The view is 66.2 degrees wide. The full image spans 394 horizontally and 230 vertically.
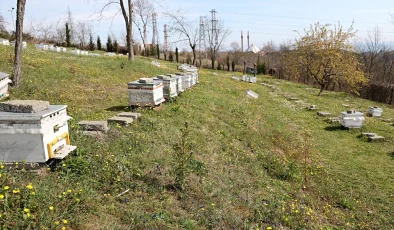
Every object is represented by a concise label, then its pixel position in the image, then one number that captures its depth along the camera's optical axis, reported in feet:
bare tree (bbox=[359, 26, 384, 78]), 121.29
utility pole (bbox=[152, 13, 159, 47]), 209.34
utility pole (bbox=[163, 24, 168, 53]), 238.70
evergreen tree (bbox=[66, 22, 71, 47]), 150.00
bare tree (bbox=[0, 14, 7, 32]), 134.24
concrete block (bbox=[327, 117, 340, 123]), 48.25
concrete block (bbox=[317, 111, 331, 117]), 53.78
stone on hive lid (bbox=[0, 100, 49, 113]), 15.23
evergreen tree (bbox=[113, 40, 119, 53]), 162.81
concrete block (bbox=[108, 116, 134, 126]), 26.99
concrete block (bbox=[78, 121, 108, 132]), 23.95
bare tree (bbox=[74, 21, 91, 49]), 202.67
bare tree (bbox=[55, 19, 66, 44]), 183.26
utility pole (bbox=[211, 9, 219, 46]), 195.80
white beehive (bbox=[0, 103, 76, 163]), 15.03
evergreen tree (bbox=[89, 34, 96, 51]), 160.56
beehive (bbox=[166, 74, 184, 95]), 41.39
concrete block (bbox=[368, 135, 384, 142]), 38.77
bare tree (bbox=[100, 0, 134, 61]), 75.05
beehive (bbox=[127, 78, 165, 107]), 33.25
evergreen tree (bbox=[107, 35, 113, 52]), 165.49
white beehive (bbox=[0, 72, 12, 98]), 29.98
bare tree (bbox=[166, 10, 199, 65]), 160.56
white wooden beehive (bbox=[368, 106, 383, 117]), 55.36
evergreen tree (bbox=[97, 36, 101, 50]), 172.14
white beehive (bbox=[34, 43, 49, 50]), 87.27
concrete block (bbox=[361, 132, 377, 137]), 40.07
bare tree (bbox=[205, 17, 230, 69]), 194.29
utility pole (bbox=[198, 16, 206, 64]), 187.62
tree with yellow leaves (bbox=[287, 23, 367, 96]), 80.02
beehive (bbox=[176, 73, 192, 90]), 47.84
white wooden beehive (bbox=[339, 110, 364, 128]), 43.80
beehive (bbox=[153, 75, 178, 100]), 38.11
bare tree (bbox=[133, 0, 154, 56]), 184.89
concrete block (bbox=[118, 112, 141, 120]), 29.14
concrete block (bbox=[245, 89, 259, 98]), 62.41
